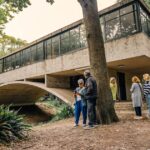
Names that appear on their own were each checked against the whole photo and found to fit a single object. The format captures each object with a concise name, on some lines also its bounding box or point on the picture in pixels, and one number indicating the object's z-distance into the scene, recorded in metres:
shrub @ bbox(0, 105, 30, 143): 6.19
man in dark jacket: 7.52
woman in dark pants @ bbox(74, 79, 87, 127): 7.99
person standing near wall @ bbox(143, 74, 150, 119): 8.80
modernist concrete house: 13.36
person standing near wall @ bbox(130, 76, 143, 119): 9.12
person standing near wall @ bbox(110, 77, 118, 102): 11.28
